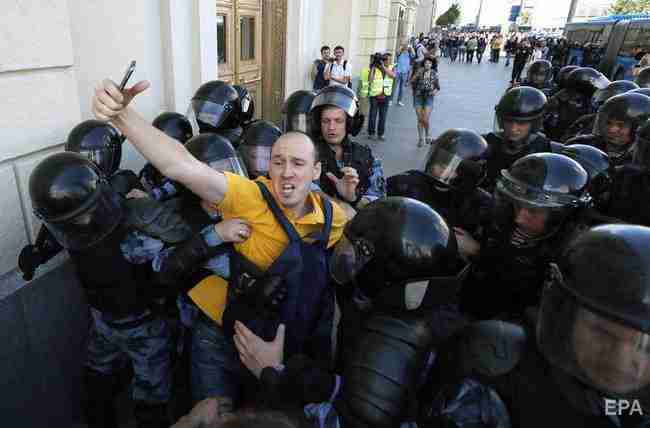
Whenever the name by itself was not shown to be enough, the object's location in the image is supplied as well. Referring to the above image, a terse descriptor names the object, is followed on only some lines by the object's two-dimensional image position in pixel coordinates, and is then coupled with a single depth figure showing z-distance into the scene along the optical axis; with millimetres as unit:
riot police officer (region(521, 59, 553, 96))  7059
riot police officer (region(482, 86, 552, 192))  3494
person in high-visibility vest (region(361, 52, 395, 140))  8570
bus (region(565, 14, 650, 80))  12445
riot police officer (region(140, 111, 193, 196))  3006
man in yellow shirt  1689
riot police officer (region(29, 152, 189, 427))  1809
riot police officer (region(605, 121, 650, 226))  2539
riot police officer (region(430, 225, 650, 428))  1047
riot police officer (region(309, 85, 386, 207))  3129
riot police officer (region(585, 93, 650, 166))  3508
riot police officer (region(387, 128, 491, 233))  2917
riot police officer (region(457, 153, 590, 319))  2154
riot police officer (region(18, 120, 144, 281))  2268
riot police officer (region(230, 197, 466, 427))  1307
